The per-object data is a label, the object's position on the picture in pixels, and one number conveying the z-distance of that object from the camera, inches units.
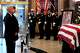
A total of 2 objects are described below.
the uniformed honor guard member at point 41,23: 279.4
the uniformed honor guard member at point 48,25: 273.9
